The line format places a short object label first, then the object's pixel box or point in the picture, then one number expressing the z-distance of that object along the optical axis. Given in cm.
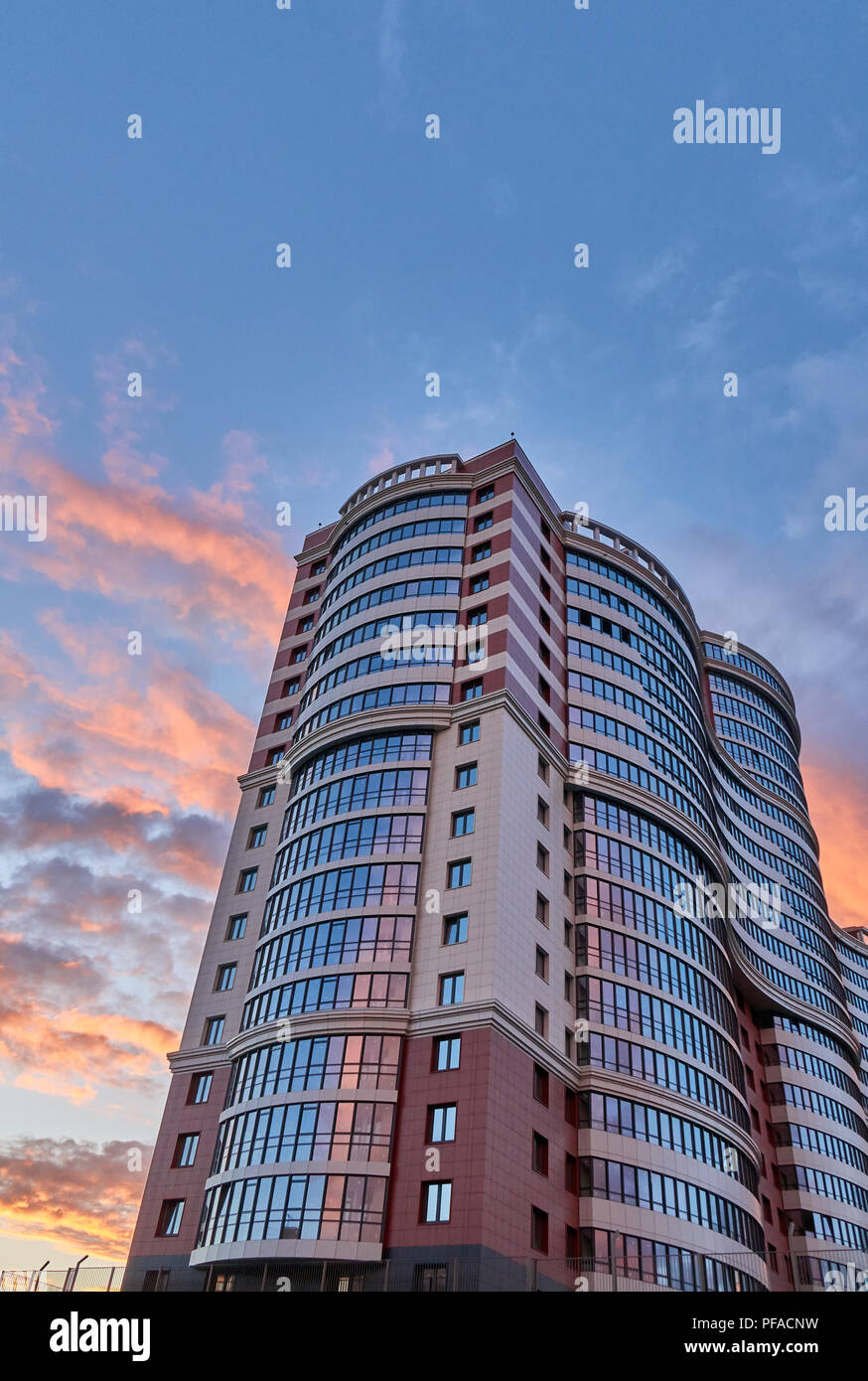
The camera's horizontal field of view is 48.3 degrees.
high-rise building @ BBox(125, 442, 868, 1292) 4150
